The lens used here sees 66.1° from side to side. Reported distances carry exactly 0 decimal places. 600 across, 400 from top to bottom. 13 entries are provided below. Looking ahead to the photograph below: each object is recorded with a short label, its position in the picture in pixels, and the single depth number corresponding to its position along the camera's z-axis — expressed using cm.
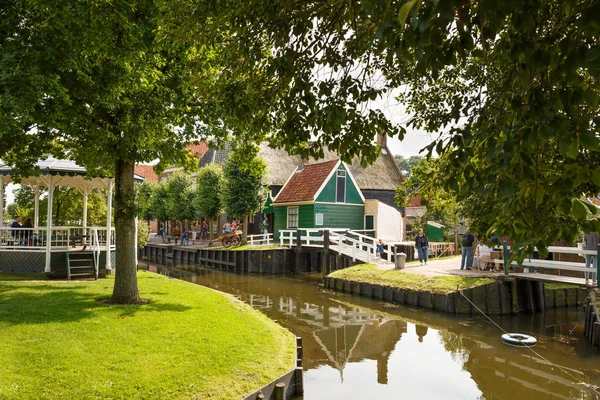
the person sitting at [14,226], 1630
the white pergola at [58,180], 1468
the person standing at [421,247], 2067
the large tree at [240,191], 2952
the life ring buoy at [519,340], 1105
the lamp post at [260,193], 3027
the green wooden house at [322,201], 2980
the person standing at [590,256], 1360
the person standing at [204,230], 4159
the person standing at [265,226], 3006
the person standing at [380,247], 2343
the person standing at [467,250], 1798
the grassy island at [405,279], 1513
